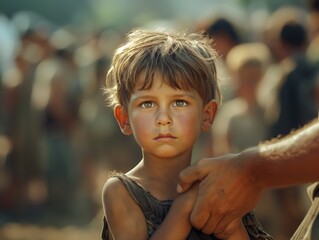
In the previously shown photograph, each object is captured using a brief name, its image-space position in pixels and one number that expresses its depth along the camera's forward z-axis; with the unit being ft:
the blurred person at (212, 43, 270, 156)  25.39
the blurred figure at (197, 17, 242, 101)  27.60
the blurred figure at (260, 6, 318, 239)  24.14
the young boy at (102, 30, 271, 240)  11.54
